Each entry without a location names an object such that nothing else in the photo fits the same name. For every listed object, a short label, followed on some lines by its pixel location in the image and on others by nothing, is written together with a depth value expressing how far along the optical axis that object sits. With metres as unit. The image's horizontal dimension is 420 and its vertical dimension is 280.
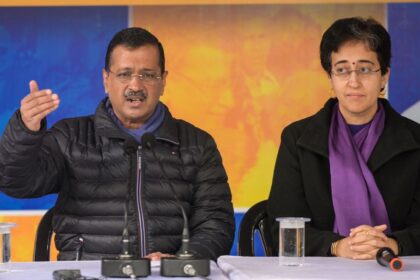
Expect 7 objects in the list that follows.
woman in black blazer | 6.20
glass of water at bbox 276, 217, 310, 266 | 5.06
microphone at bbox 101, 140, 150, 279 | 4.57
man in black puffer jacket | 6.16
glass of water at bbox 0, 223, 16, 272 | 4.88
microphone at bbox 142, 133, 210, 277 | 4.62
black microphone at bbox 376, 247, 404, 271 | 4.90
